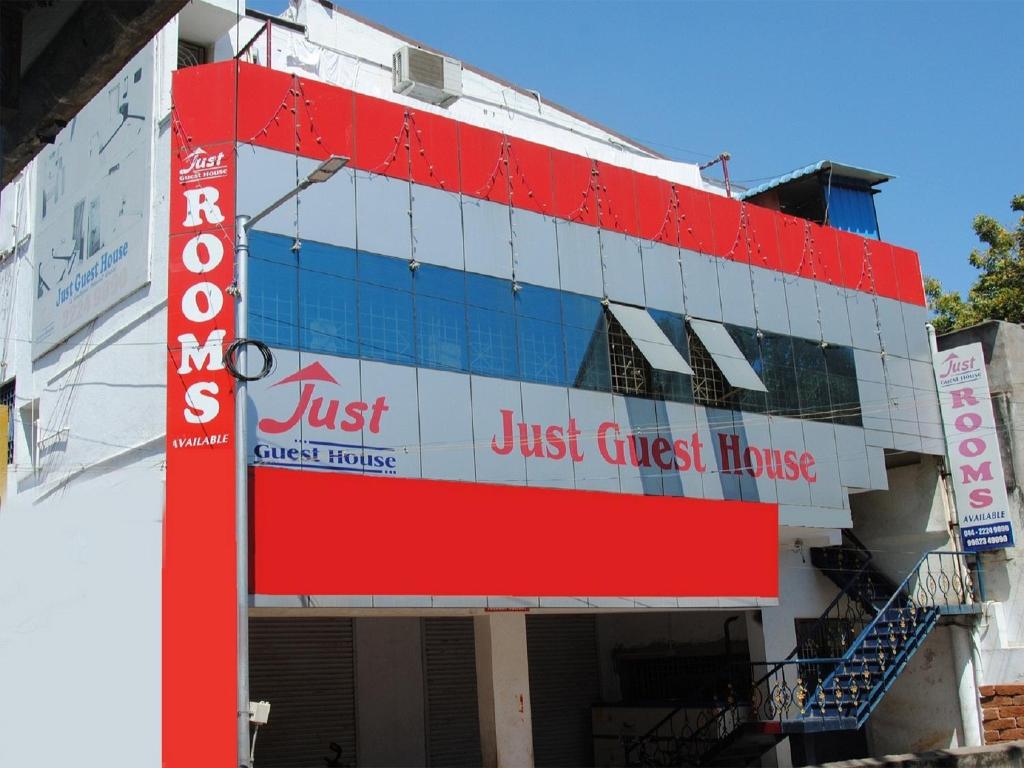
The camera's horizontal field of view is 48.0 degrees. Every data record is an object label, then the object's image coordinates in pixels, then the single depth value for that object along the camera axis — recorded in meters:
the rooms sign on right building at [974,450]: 24.02
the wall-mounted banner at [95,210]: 17.17
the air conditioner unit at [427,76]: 21.17
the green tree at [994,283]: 34.38
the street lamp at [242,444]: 12.80
